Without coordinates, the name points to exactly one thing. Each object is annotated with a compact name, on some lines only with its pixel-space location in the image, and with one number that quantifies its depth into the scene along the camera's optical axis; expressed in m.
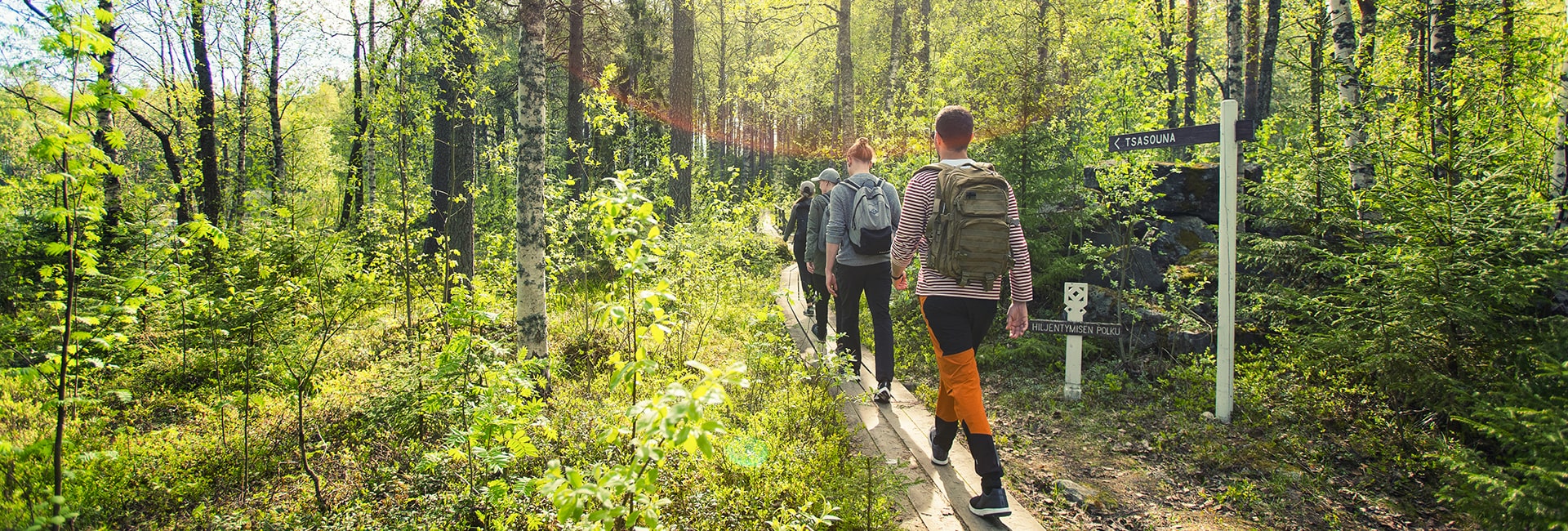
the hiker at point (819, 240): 6.18
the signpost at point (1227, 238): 4.50
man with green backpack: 3.25
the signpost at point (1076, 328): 4.96
